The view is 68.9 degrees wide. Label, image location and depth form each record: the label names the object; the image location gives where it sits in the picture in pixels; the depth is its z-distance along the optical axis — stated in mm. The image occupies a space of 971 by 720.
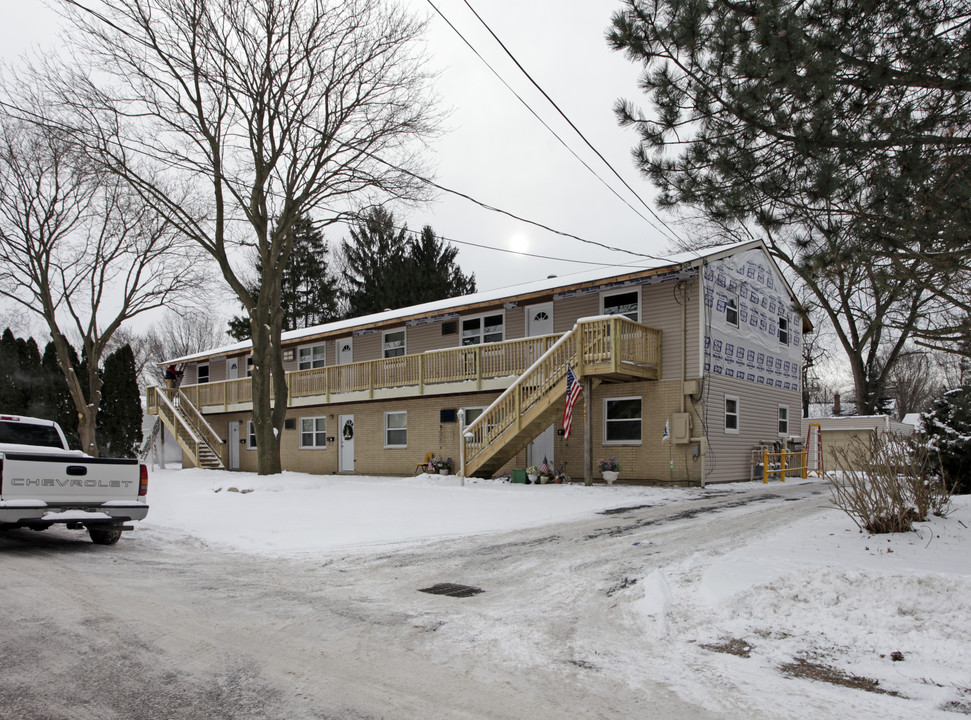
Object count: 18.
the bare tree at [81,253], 25781
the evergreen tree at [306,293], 49688
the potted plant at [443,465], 20797
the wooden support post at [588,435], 17328
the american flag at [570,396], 16469
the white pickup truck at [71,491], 8414
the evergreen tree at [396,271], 46594
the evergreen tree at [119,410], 36250
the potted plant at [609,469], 17688
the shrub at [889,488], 7645
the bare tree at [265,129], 18031
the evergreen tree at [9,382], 33531
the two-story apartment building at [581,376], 17734
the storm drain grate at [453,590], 6930
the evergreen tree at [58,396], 34938
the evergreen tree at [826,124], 6527
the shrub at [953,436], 12109
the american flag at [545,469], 18219
